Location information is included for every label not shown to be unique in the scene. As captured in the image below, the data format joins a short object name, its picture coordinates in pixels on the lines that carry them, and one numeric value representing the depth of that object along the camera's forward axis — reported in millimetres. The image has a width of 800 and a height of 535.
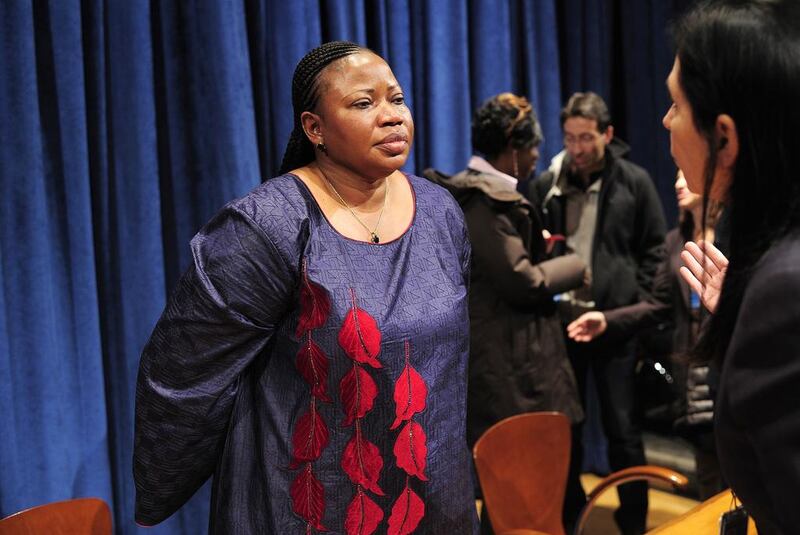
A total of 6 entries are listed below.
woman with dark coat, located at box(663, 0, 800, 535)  871
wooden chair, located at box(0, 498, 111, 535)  1730
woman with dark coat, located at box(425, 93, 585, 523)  2625
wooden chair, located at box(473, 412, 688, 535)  2127
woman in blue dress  1519
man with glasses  3221
